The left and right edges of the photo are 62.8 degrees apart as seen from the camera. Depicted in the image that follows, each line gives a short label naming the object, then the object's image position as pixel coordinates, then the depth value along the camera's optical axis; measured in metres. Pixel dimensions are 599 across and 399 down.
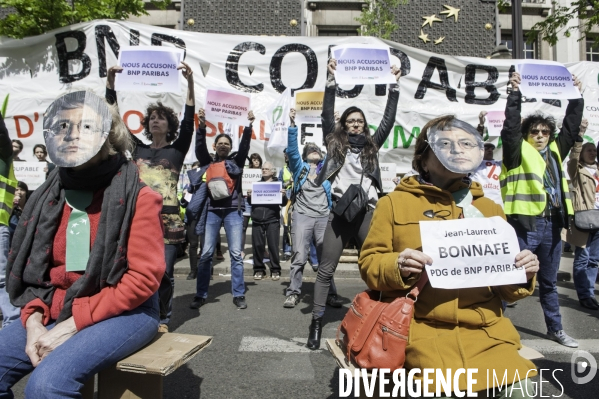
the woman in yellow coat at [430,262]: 2.00
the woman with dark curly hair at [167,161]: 4.09
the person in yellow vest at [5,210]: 3.99
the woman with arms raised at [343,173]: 4.00
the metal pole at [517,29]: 8.38
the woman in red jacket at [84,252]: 2.08
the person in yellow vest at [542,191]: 4.18
